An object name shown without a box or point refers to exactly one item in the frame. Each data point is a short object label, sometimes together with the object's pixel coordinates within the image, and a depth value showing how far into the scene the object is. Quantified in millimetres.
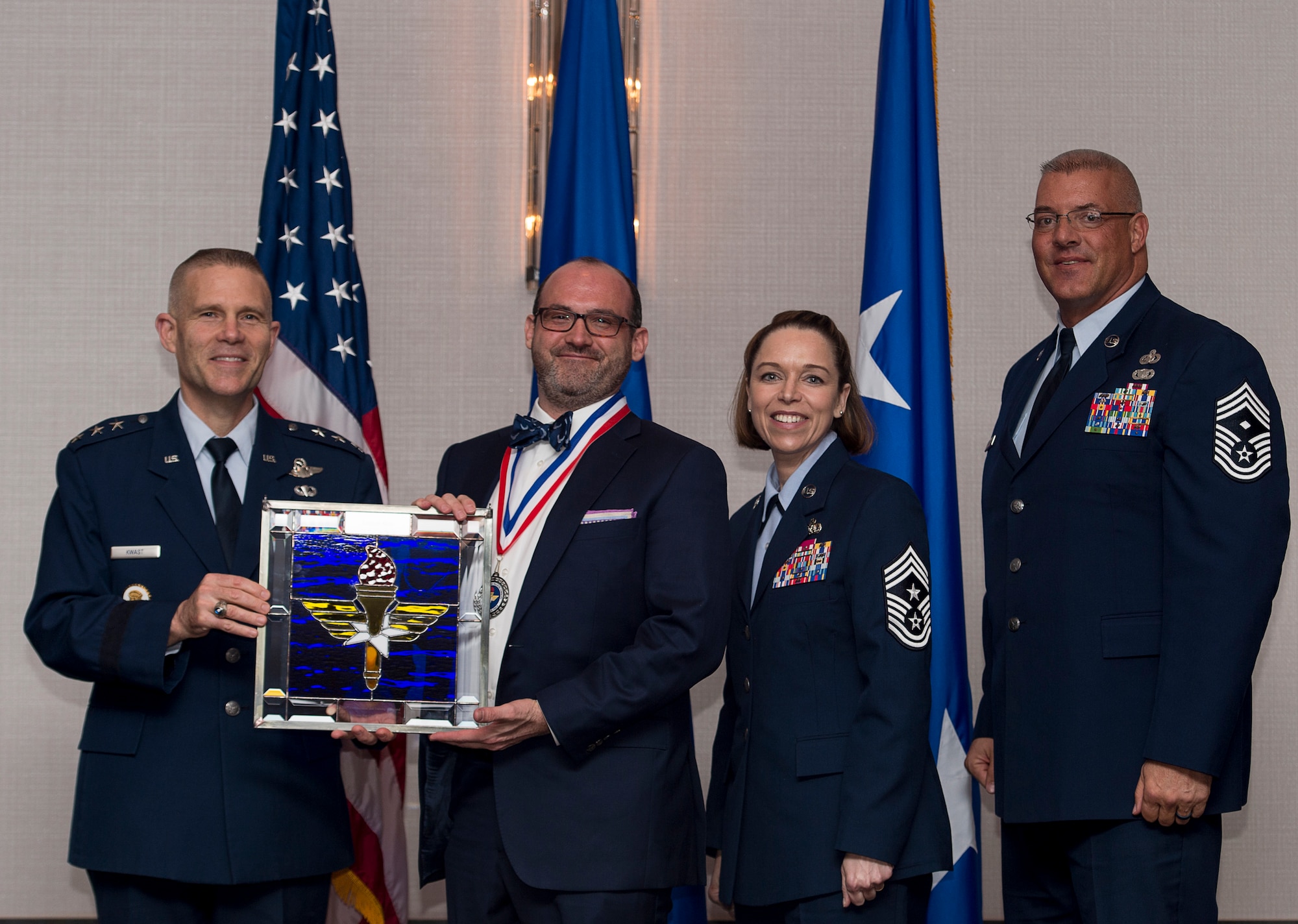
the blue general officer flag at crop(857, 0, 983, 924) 3264
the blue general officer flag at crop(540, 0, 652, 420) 3650
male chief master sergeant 2141
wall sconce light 3980
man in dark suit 2254
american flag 3426
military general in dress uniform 2268
